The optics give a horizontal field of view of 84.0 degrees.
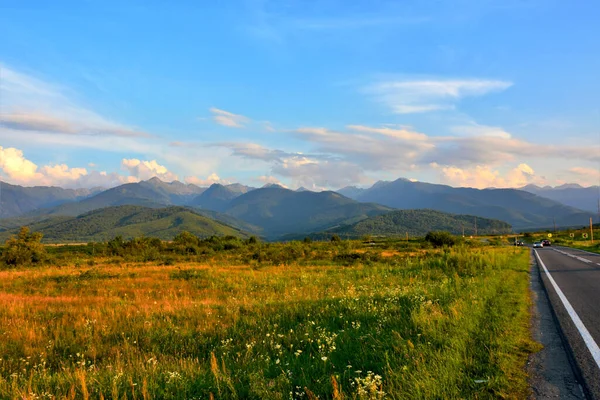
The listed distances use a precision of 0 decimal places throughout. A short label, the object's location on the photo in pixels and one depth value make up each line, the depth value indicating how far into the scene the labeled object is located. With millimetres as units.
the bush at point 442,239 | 62434
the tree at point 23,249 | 40688
